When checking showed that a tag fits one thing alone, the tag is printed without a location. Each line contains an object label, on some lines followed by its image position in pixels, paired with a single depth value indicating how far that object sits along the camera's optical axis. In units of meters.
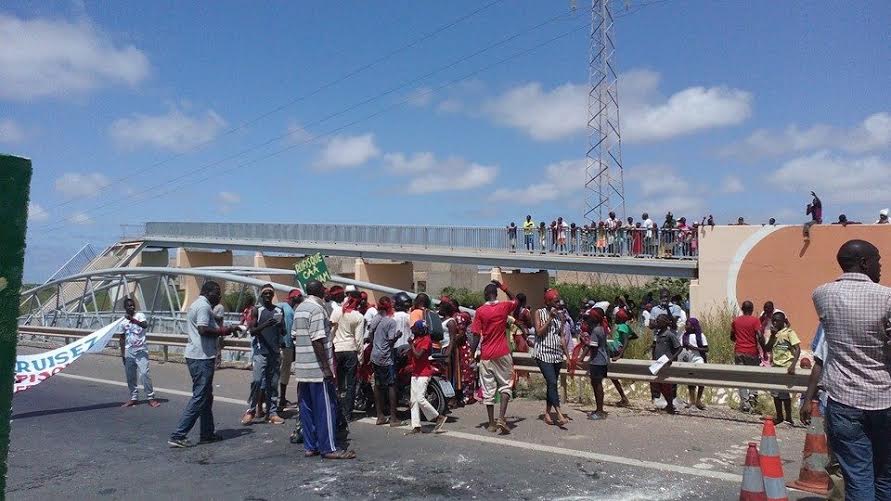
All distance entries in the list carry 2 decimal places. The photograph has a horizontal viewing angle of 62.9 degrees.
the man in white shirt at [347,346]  9.64
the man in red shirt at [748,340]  10.65
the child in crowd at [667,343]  9.79
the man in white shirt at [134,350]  11.39
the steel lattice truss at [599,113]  35.28
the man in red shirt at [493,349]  8.99
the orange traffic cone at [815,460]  6.17
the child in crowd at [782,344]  9.84
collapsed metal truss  18.70
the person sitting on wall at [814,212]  21.89
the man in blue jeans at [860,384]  4.20
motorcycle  9.52
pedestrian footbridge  26.27
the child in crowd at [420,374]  9.05
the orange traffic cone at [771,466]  5.09
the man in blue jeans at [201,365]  8.38
